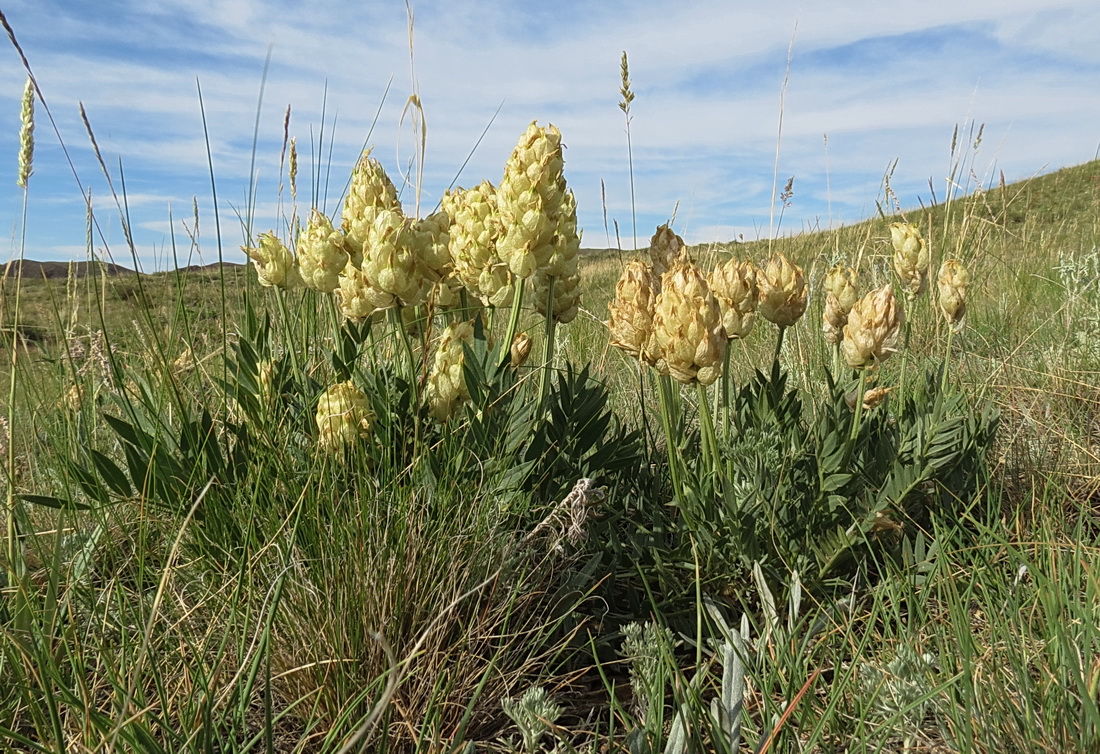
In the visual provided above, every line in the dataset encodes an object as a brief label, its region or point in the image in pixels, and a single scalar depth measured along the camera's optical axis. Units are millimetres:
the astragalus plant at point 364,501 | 401
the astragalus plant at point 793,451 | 449
